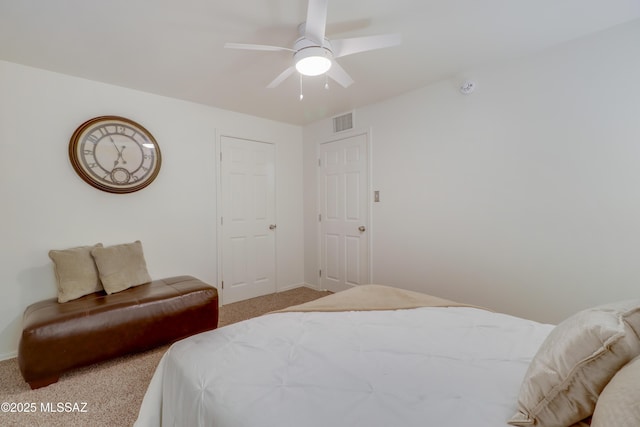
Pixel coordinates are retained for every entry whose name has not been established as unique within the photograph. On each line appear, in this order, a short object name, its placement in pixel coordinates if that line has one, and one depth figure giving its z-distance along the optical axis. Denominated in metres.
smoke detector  2.54
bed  0.78
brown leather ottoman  1.88
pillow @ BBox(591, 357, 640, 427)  0.56
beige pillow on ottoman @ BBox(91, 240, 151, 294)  2.41
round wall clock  2.60
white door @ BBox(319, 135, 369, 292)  3.55
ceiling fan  1.59
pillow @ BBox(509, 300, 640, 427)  0.71
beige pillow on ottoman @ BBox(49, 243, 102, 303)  2.27
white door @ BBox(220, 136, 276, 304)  3.57
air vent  3.62
